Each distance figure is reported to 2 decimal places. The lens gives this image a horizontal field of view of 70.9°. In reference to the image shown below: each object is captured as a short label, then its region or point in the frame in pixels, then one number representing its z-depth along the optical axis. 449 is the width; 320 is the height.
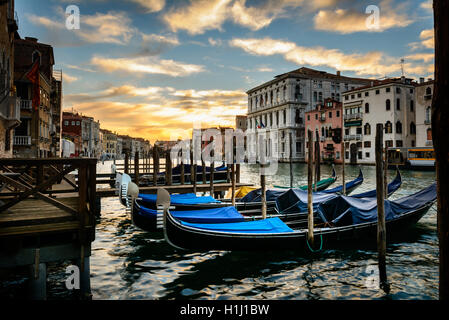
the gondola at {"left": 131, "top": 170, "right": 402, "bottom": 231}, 7.87
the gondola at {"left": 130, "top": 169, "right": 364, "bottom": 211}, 10.18
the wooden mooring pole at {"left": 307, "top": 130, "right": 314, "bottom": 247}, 7.23
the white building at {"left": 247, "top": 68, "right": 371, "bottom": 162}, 55.03
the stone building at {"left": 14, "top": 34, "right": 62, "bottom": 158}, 19.53
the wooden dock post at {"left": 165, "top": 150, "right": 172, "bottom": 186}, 14.19
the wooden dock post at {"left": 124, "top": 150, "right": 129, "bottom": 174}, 16.31
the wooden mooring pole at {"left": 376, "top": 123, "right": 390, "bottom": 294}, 5.90
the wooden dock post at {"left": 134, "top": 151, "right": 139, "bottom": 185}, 14.10
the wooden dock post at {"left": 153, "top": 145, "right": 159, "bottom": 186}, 14.44
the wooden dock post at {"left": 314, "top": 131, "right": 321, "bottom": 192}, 15.51
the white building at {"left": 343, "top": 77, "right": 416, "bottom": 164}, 37.03
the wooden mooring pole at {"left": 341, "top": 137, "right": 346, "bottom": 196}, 13.39
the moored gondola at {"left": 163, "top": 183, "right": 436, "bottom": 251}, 6.70
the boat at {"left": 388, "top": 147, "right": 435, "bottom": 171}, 31.44
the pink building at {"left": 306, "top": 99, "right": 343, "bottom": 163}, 44.26
